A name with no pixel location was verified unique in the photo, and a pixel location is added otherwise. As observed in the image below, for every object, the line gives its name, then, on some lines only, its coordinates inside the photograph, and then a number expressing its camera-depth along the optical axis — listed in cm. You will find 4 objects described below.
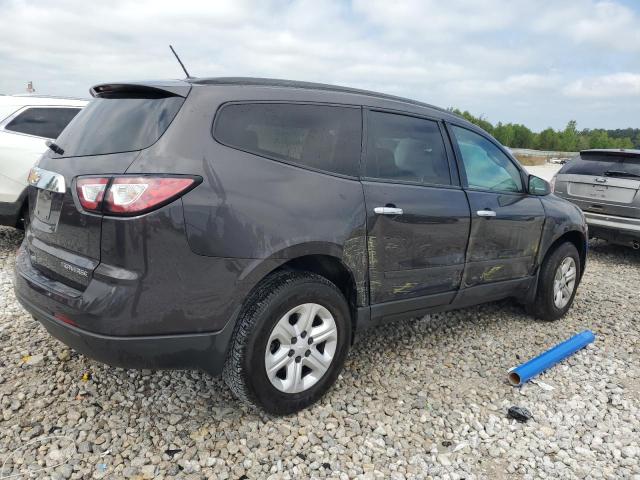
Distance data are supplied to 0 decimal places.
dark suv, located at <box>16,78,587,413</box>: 228
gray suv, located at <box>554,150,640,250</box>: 684
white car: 548
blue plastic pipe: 336
